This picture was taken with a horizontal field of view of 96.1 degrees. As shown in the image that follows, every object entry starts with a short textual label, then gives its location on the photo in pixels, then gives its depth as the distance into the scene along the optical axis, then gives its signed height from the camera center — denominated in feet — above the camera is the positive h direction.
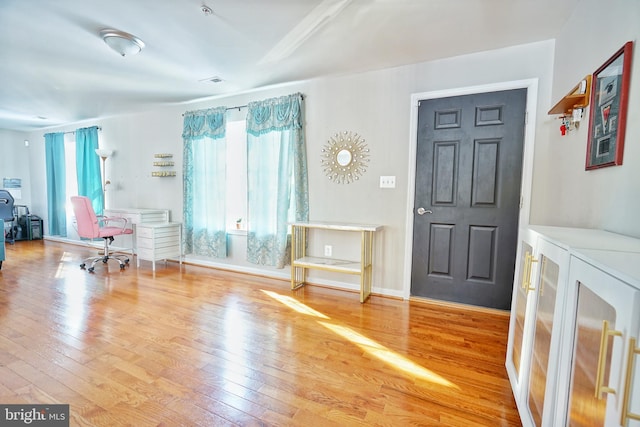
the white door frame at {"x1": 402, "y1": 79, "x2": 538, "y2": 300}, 7.91 +1.51
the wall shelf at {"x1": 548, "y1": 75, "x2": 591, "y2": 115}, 5.35 +1.93
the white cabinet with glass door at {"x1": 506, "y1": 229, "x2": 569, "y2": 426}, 3.30 -1.80
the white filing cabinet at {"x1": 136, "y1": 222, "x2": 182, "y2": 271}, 12.85 -2.34
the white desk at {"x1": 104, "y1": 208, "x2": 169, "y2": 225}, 13.58 -1.25
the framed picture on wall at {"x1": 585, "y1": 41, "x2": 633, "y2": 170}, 4.20 +1.42
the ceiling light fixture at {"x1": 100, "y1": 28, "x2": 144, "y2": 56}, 7.49 +3.96
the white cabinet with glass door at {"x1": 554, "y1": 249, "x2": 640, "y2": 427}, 2.02 -1.21
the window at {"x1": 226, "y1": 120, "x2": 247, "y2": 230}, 12.88 +0.86
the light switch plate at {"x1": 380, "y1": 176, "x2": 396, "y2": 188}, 9.75 +0.43
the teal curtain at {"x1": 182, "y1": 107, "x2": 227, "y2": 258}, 12.97 +0.39
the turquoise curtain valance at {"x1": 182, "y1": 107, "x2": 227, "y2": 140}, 12.76 +3.04
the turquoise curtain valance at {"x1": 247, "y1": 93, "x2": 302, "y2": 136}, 10.88 +3.04
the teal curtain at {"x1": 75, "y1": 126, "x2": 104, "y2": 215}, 16.96 +1.30
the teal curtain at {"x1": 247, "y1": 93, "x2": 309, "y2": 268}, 11.02 +0.60
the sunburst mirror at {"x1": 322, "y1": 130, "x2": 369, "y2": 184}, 10.20 +1.31
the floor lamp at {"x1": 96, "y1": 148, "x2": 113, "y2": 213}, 15.88 +1.68
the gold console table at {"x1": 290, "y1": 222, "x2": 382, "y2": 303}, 9.25 -2.45
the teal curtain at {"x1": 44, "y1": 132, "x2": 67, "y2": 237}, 18.62 +0.34
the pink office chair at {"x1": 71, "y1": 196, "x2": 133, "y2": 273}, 12.48 -1.75
